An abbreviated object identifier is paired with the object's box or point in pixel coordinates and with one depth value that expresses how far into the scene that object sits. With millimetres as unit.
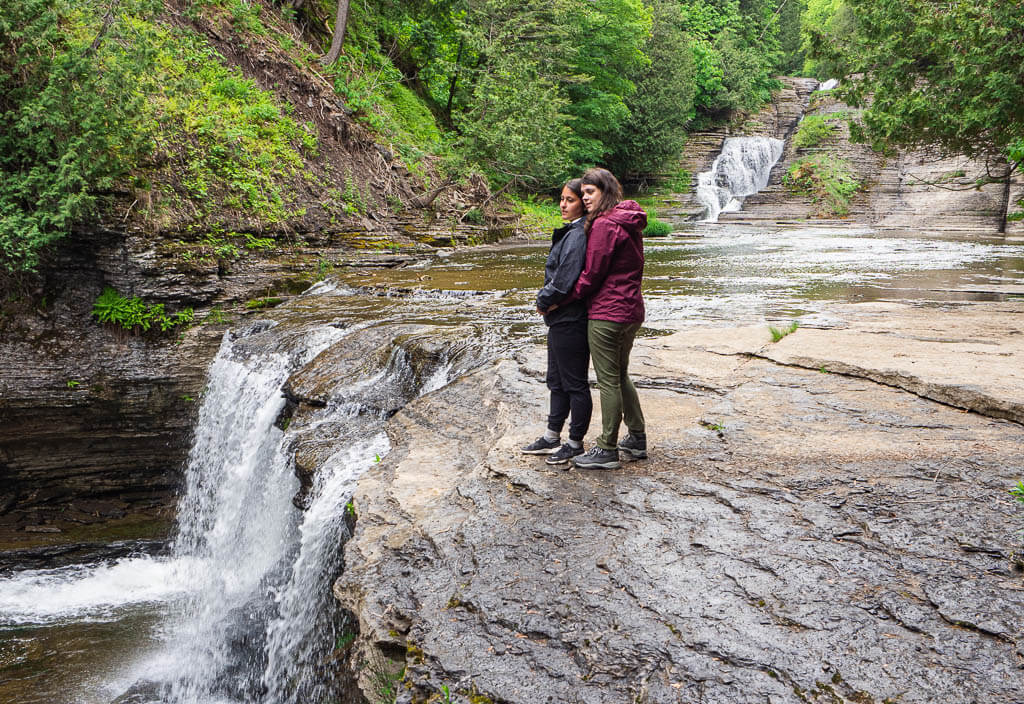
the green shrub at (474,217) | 19312
